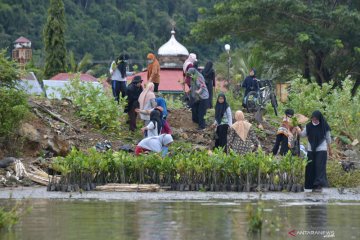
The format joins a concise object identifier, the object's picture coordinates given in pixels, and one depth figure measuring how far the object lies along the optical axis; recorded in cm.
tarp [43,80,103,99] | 3562
